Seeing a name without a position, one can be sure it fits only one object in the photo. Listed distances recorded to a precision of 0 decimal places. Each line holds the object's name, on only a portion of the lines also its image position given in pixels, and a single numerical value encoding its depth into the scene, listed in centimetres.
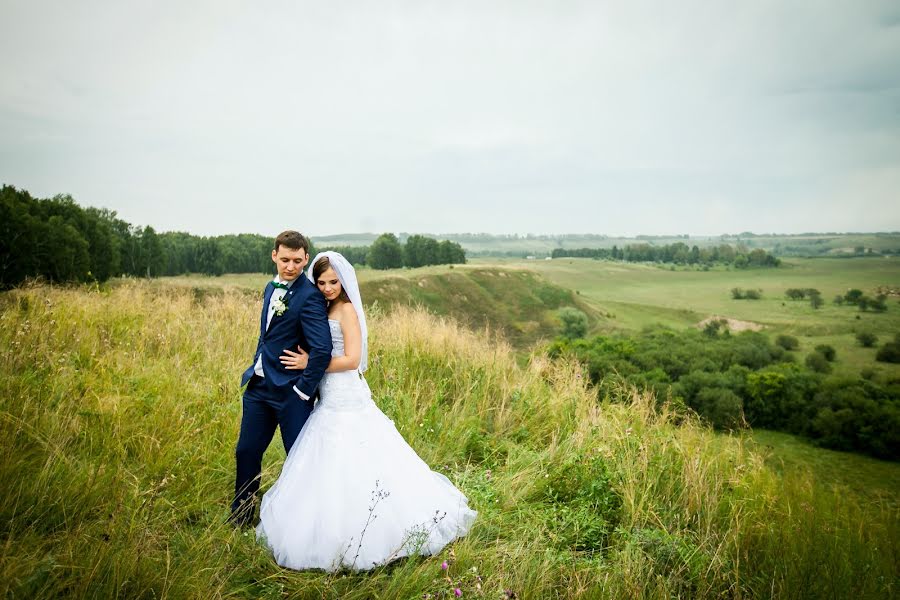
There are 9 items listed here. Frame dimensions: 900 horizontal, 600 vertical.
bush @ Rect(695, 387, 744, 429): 3110
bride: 283
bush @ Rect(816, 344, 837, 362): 5305
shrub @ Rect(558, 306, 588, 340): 7206
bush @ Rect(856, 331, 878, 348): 5887
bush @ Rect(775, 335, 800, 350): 5786
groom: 304
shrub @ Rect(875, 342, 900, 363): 5200
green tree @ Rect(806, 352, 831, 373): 4916
